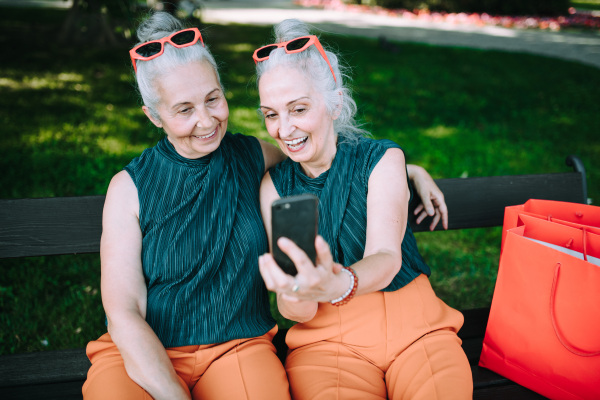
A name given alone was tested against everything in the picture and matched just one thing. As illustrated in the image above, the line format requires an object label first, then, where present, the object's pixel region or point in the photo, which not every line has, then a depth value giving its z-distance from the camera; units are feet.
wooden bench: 7.36
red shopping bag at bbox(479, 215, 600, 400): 6.40
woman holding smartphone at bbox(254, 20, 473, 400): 6.56
